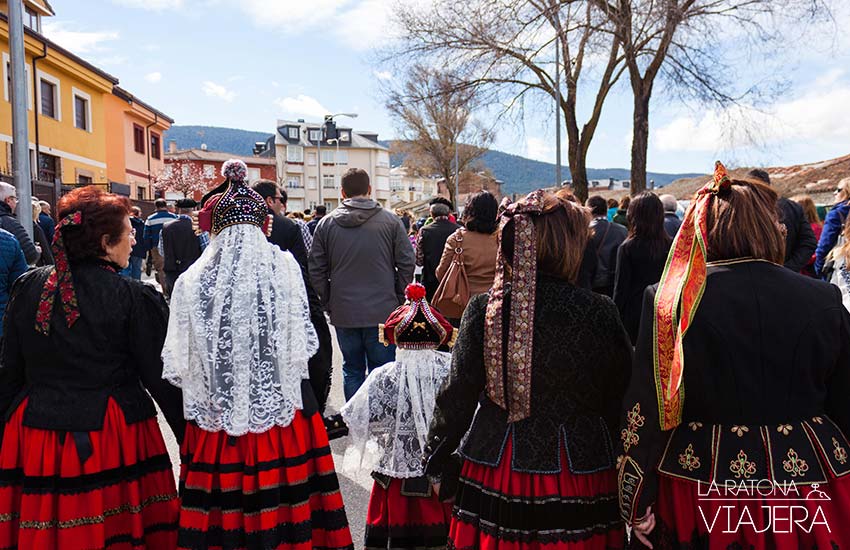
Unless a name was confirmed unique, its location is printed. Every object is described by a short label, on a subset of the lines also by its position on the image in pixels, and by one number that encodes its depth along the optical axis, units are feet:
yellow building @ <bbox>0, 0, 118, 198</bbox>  68.00
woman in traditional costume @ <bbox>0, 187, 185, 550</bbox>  9.47
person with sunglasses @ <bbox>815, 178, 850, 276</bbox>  19.94
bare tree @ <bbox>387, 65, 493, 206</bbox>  49.70
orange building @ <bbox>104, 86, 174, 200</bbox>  93.40
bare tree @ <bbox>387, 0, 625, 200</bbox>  44.78
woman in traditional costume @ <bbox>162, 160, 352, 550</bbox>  9.50
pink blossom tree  130.22
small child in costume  11.15
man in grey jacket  17.97
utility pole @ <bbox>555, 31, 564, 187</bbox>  49.26
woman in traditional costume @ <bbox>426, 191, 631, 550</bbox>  8.05
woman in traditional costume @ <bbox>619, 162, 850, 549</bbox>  7.24
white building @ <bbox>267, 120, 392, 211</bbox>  260.83
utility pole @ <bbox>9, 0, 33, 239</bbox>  26.96
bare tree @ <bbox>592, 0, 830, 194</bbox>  40.57
